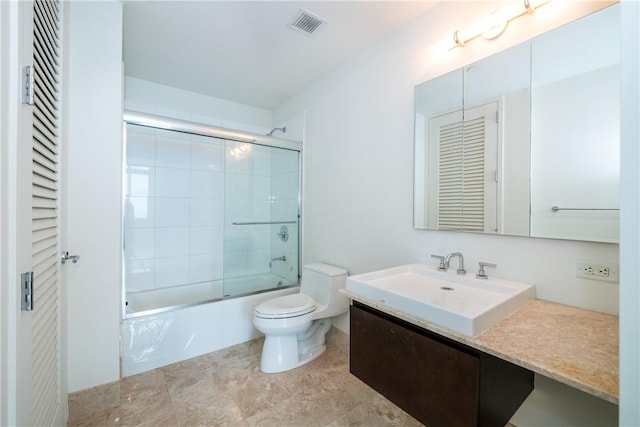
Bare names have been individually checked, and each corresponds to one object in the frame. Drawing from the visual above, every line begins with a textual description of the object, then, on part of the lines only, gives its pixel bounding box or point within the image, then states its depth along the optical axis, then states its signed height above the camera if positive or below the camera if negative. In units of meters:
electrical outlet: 1.10 -0.23
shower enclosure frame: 1.90 +0.64
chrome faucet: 1.50 -0.26
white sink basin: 0.97 -0.36
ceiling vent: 1.73 +1.22
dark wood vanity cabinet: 0.90 -0.60
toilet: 1.91 -0.74
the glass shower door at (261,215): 2.74 -0.03
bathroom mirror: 1.12 +0.36
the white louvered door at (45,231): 0.88 -0.08
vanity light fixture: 1.29 +0.96
